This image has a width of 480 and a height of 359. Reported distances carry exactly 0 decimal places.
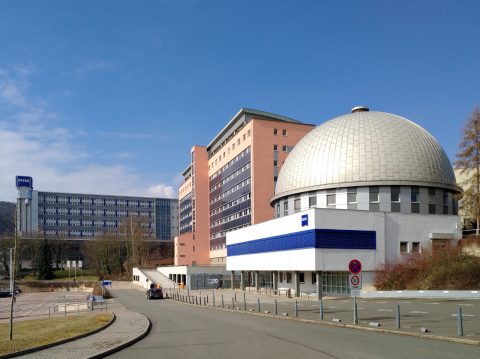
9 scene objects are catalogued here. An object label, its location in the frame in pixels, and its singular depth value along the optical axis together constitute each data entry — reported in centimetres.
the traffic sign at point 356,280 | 1985
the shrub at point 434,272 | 3472
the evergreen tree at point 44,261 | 10150
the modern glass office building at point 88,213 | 16562
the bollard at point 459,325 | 1548
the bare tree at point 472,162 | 4744
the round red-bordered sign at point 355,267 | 2022
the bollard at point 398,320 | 1792
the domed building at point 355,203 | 4250
